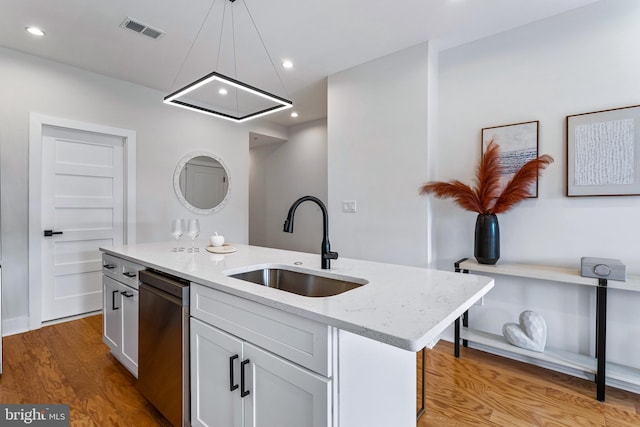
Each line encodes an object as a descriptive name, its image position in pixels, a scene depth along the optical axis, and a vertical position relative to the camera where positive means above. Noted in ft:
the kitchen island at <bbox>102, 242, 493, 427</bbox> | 2.98 -1.50
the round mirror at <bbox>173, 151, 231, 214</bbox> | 13.51 +1.30
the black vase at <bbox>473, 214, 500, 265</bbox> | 7.79 -0.73
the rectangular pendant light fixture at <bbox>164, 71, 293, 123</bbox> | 6.23 +2.69
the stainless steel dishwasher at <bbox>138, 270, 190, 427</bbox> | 4.83 -2.29
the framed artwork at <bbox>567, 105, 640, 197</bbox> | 6.76 +1.39
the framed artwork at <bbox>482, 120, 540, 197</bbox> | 7.94 +1.83
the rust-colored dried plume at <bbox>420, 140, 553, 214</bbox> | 7.54 +0.64
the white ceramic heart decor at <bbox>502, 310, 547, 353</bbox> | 7.18 -2.89
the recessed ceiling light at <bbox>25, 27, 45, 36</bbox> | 8.29 +4.93
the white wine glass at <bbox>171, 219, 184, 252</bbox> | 7.50 -0.44
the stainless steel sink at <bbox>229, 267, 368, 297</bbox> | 4.78 -1.22
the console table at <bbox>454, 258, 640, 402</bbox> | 6.32 -3.06
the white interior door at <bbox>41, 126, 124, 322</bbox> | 10.32 -0.09
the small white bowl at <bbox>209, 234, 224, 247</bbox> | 7.50 -0.76
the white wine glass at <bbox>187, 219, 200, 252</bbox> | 7.57 -0.45
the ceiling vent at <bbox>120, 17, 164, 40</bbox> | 7.95 +4.93
